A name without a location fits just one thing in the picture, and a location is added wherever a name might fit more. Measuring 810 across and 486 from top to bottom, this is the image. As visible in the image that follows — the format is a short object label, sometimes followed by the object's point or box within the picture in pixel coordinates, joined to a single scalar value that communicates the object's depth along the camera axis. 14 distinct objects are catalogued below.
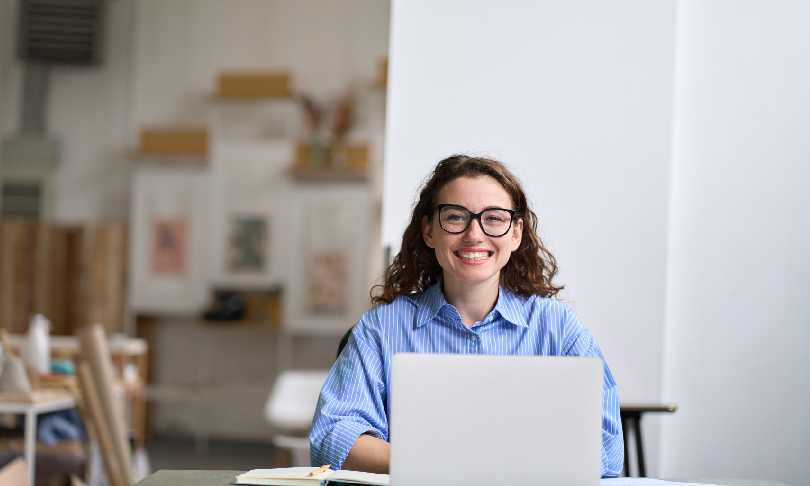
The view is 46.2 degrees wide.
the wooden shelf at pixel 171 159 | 7.20
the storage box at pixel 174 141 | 7.09
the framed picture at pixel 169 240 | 7.21
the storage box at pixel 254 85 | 7.10
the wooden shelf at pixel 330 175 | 6.92
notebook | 1.43
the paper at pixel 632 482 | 1.49
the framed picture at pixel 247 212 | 7.21
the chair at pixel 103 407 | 3.80
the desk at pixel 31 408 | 3.59
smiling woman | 1.84
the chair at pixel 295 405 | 3.89
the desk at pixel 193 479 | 1.60
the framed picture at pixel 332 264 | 6.99
